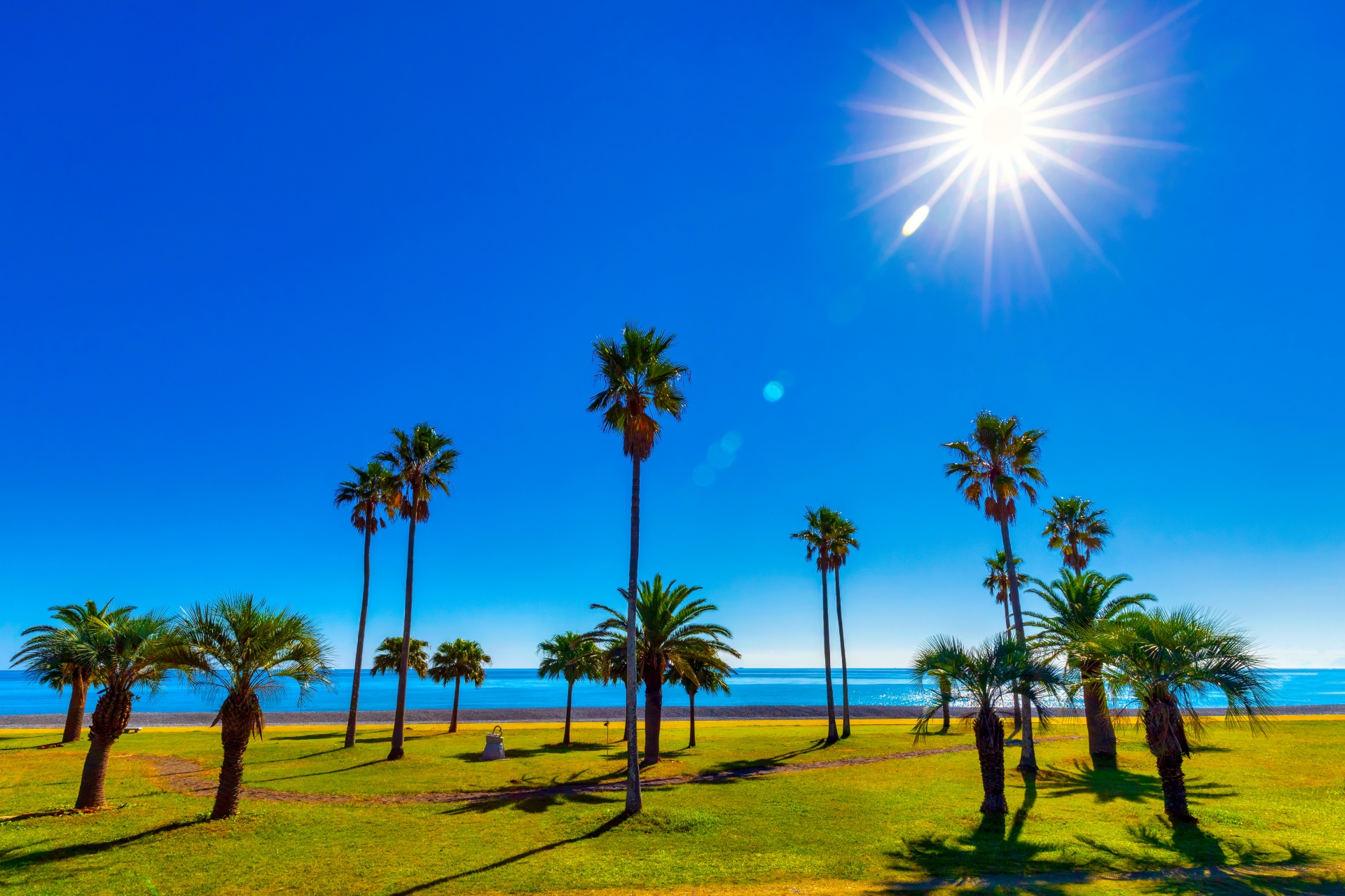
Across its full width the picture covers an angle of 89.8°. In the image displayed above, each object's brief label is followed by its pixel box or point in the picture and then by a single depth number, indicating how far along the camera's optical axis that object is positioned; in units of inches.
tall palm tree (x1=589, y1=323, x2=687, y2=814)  938.1
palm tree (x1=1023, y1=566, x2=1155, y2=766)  1167.6
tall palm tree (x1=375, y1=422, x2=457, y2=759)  1409.9
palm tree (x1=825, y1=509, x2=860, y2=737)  1734.7
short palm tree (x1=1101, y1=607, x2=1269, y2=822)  692.1
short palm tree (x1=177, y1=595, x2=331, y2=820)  753.6
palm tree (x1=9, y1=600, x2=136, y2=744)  836.0
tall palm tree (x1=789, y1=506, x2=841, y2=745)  1720.0
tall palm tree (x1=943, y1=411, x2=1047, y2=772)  1189.1
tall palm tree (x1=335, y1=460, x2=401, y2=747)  1508.4
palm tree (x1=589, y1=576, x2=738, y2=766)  1299.2
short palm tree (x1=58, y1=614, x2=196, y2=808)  770.8
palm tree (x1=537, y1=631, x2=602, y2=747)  1596.9
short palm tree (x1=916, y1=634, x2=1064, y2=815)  773.3
